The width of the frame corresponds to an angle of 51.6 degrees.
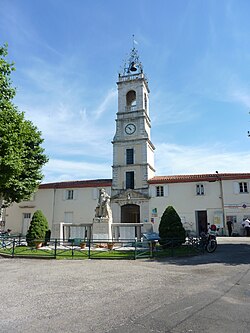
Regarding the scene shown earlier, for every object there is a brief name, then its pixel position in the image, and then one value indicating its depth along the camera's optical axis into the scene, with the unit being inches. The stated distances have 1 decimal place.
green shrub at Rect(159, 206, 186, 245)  555.5
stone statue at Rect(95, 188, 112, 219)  626.9
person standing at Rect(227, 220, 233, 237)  945.5
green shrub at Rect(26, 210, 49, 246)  597.3
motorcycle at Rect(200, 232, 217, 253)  504.9
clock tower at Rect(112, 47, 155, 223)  1085.1
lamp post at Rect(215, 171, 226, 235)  973.2
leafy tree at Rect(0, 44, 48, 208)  523.4
